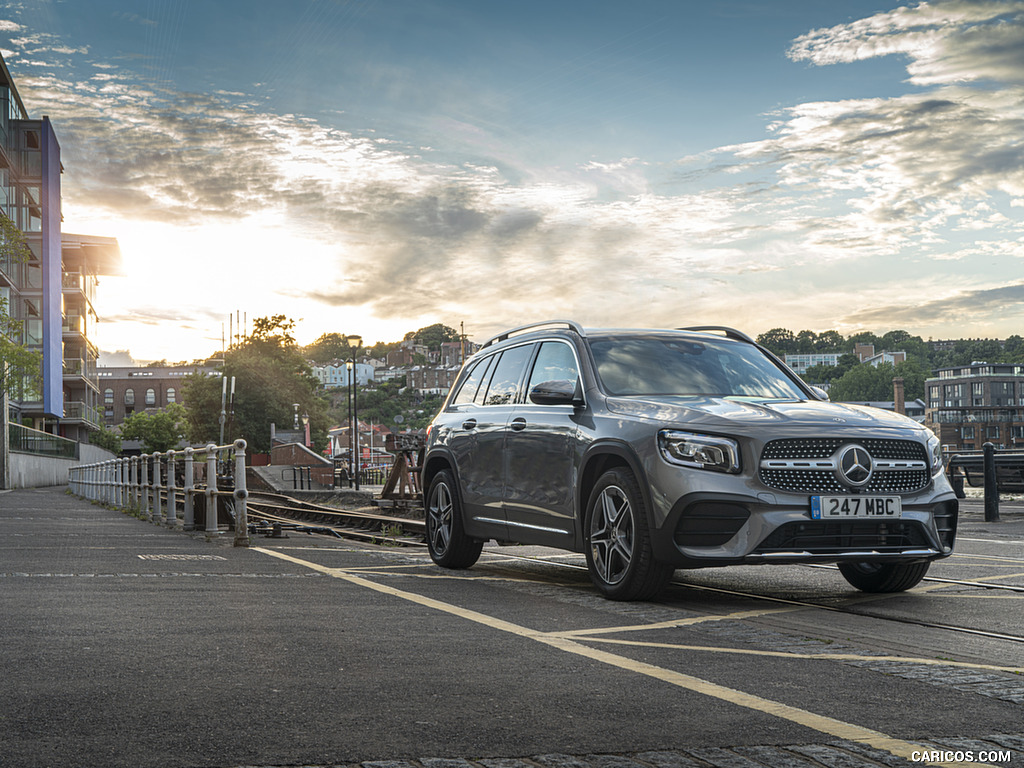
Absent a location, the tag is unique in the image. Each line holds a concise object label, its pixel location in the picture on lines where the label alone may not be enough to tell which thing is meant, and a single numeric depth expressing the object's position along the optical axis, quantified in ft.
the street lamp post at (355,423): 170.10
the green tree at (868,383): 542.16
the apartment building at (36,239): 190.90
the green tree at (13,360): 113.09
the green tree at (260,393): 278.87
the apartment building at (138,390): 497.46
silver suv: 21.43
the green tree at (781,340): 563.16
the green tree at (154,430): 378.94
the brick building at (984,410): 480.64
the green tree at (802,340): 647.15
